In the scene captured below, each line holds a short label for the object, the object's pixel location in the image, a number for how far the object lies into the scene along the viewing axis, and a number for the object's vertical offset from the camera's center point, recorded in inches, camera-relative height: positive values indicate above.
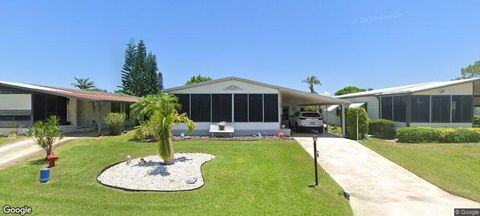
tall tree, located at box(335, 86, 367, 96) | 1946.4 +118.3
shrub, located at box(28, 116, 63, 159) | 453.7 -34.0
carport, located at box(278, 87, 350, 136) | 726.4 +27.7
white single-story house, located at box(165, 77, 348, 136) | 720.3 +9.1
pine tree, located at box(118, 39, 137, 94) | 1998.0 +263.3
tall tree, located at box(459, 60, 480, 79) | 2274.9 +277.3
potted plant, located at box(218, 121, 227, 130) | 700.7 -36.8
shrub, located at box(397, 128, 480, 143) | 698.2 -56.5
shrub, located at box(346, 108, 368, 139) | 699.4 -30.3
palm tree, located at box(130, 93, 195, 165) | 411.5 -17.8
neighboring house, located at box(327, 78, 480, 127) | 784.3 +9.9
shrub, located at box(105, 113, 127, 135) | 773.9 -31.4
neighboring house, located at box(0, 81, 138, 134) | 761.6 +7.4
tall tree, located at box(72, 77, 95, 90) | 2433.6 +190.0
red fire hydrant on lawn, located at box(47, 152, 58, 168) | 420.8 -67.2
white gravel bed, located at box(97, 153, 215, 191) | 345.6 -78.9
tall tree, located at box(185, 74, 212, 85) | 2003.4 +194.6
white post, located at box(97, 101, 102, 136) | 752.3 -37.4
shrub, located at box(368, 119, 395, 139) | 774.5 -47.7
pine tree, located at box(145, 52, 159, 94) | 2014.0 +225.6
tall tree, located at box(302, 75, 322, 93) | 2549.2 +222.5
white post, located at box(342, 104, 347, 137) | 751.2 -32.7
